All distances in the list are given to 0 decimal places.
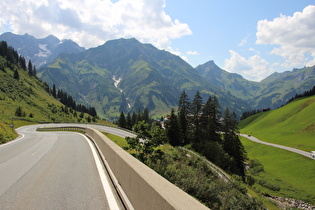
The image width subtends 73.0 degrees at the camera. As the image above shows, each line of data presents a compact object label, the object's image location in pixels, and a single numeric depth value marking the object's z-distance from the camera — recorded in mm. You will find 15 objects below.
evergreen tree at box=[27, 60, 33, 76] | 180150
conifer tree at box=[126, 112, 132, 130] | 86400
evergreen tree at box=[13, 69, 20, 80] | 137125
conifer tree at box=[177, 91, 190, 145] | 51847
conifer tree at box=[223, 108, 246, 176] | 44750
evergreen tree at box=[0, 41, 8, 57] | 159225
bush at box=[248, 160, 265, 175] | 50594
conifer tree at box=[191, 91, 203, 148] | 48672
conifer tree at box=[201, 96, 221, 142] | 48469
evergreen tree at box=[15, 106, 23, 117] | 86994
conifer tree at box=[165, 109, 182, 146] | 49156
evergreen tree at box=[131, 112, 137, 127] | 115000
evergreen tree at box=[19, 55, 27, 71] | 177025
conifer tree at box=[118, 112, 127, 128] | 84950
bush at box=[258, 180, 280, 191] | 38328
